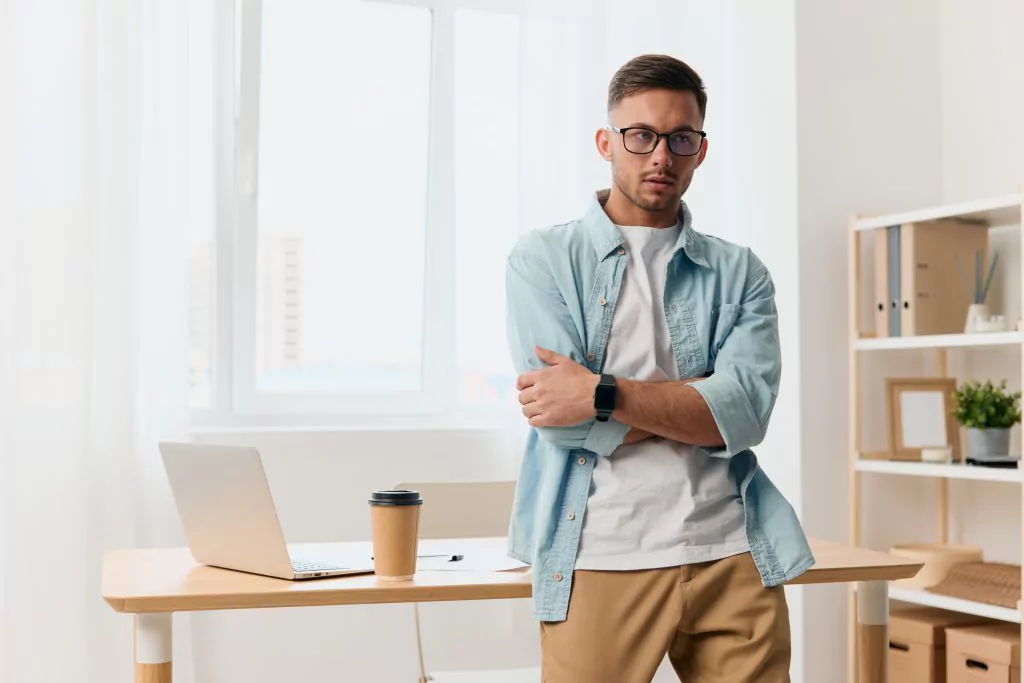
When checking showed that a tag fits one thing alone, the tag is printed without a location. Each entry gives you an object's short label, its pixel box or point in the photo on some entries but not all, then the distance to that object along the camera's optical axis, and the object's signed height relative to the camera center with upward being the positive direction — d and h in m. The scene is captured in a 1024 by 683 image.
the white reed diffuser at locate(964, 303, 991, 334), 2.99 +0.17
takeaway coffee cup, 1.77 -0.25
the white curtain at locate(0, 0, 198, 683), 2.63 +0.17
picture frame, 3.20 -0.10
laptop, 1.73 -0.22
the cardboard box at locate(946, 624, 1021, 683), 2.79 -0.71
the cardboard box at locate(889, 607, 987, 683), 3.04 -0.73
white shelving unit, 2.86 +0.07
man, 1.48 -0.06
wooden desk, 1.63 -0.33
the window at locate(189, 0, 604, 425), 3.14 +0.53
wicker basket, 2.87 -0.55
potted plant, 2.93 -0.10
